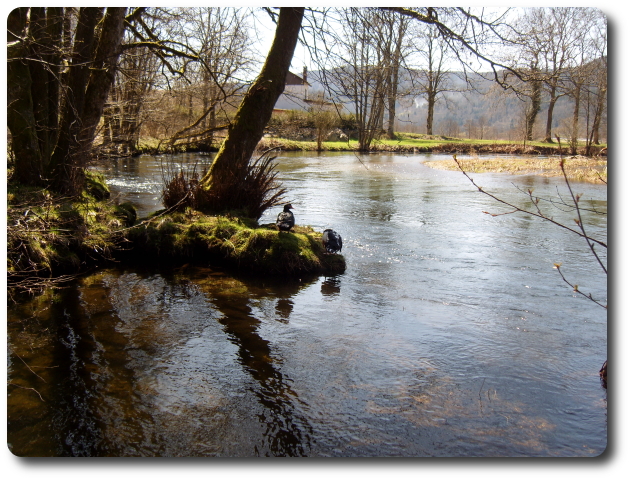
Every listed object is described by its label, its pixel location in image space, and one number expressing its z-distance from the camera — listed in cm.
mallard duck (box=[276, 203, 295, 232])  781
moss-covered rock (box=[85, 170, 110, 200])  1081
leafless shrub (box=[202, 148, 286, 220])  869
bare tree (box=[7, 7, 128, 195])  743
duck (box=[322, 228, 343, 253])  771
